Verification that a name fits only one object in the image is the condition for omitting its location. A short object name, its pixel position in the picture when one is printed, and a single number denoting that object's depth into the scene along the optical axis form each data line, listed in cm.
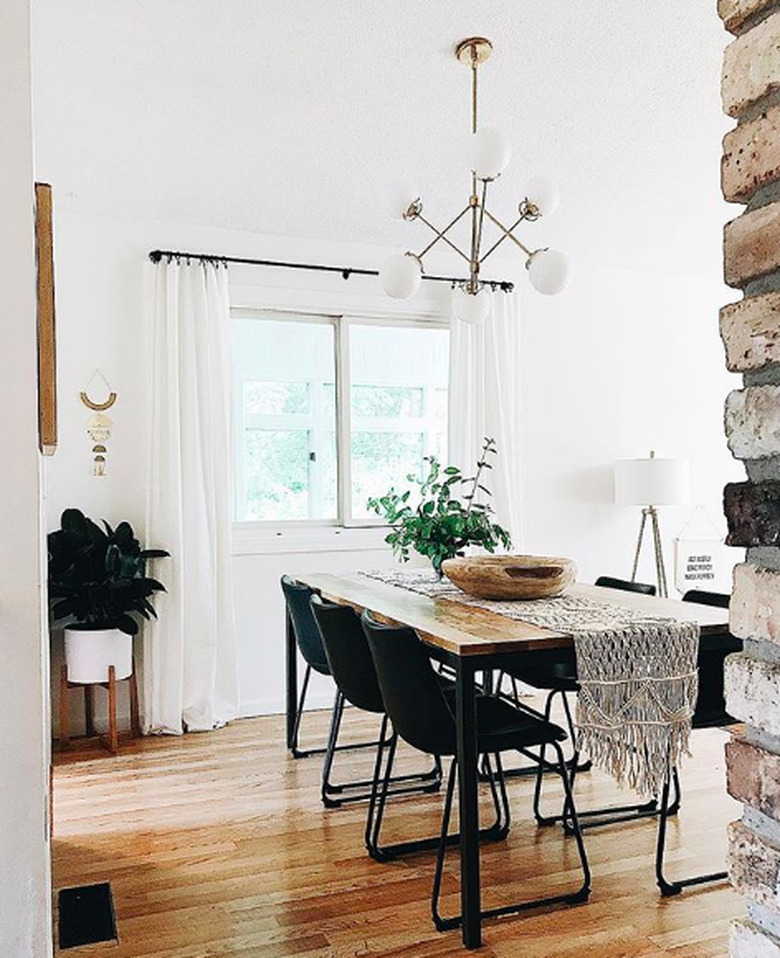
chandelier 273
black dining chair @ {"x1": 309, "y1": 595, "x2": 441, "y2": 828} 299
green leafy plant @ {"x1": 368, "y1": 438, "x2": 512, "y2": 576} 341
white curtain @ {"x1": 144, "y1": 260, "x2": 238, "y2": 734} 438
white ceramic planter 401
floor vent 242
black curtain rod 447
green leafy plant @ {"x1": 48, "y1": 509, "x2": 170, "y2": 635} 405
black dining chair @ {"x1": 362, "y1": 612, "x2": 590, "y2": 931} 252
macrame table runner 240
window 486
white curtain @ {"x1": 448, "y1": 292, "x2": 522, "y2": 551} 507
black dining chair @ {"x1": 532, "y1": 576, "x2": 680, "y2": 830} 318
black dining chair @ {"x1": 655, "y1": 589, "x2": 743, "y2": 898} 262
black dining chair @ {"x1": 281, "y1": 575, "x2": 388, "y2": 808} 345
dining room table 236
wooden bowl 312
